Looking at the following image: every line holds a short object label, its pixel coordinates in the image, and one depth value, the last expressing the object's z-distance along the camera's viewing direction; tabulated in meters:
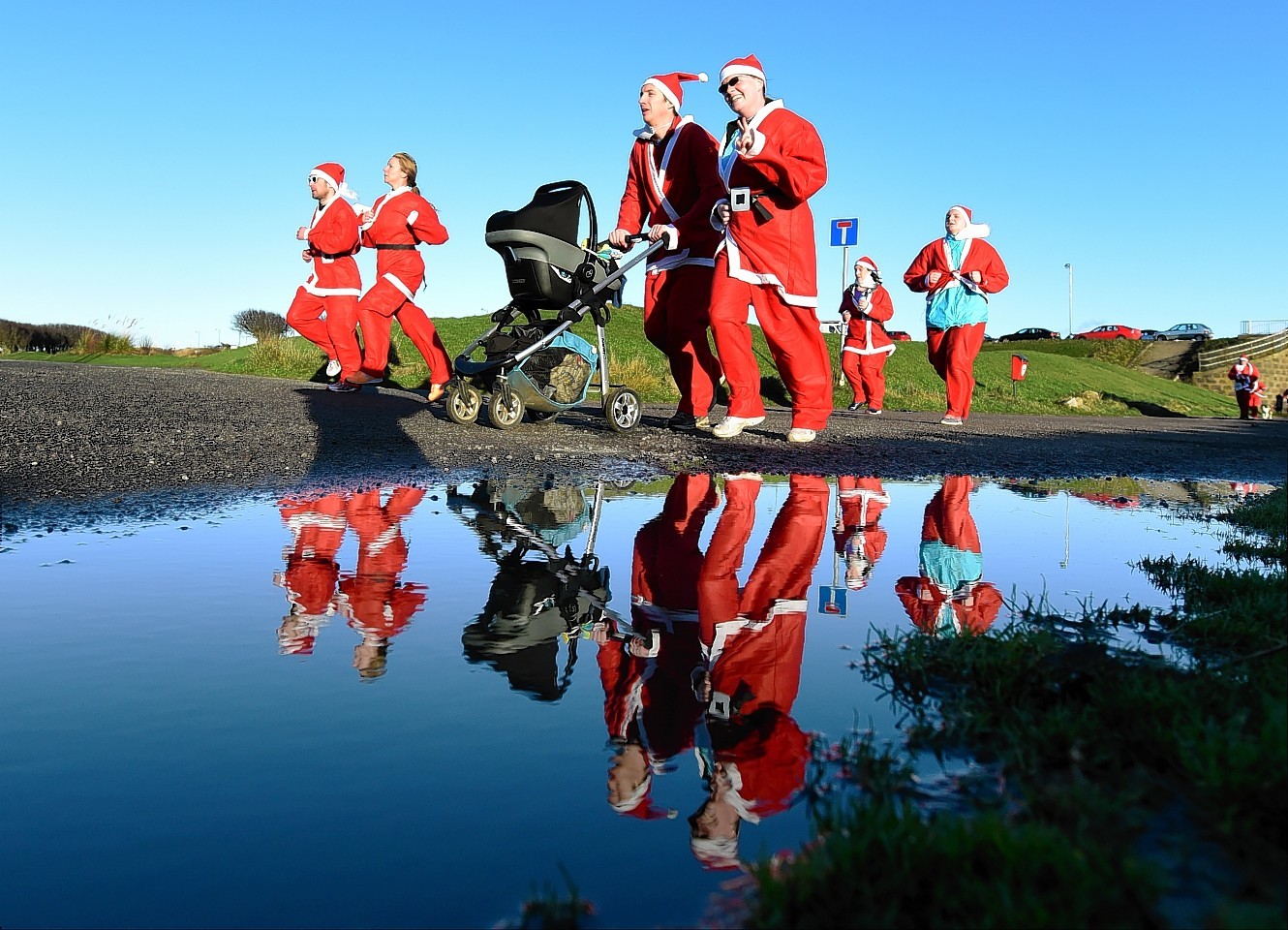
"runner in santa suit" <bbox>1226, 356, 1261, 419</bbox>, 30.59
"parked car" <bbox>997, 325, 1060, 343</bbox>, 77.44
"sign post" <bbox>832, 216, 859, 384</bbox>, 20.64
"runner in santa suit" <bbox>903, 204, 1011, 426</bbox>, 13.05
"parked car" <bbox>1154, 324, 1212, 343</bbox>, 75.57
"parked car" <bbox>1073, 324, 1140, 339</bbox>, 79.75
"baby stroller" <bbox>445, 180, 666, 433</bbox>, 9.04
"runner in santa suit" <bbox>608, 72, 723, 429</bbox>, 9.24
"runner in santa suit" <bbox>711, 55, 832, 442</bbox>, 8.27
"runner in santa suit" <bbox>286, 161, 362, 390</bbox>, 13.11
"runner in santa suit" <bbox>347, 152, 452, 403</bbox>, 12.38
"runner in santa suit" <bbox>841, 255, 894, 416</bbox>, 18.27
